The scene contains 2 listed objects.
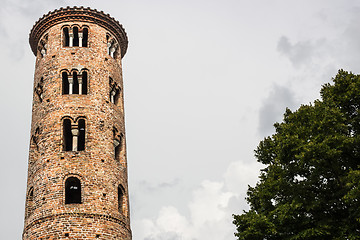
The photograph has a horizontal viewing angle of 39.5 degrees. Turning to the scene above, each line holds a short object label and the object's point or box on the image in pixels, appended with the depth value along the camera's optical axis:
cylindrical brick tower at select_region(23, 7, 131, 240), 23.56
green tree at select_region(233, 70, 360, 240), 17.33
